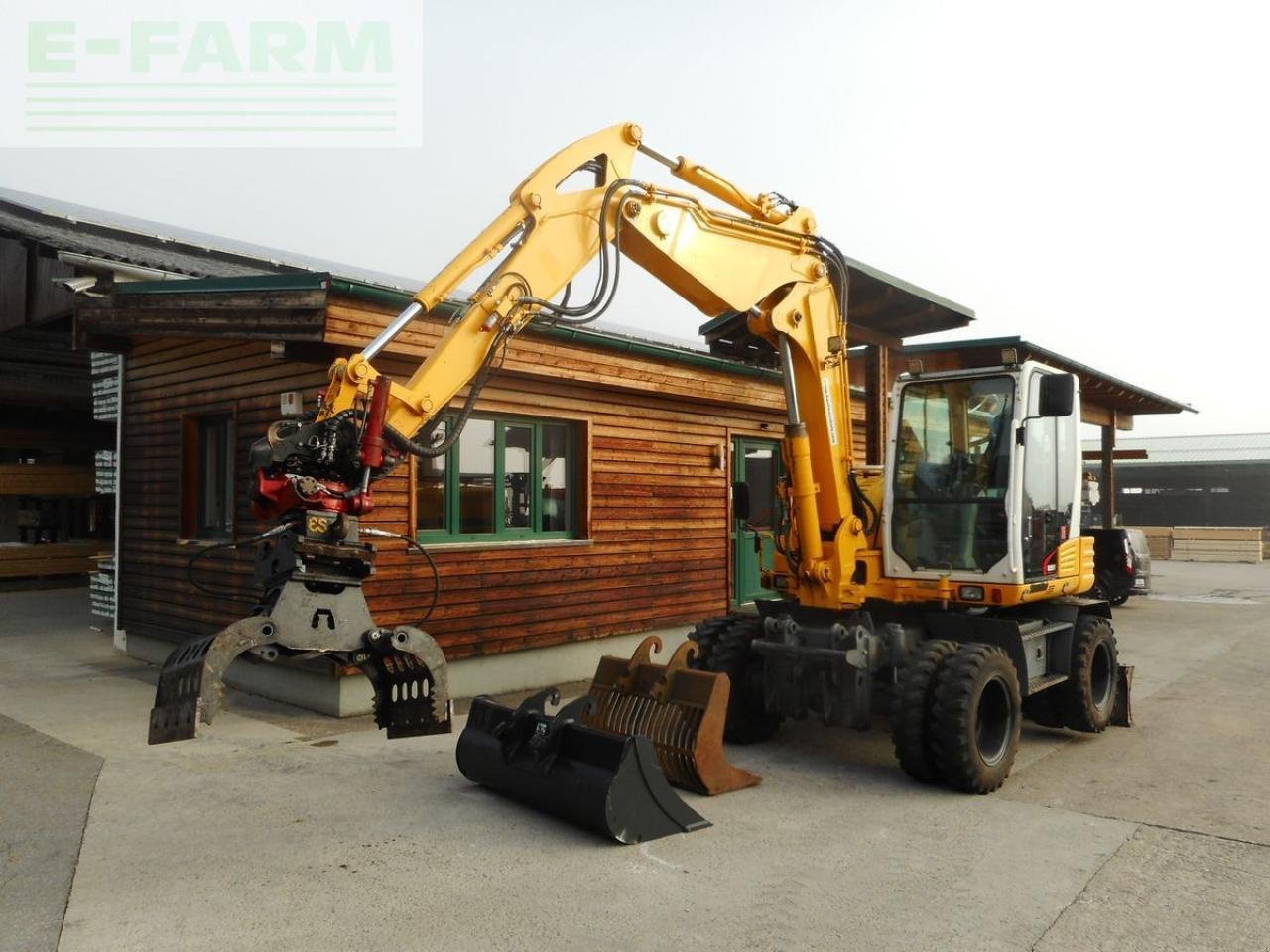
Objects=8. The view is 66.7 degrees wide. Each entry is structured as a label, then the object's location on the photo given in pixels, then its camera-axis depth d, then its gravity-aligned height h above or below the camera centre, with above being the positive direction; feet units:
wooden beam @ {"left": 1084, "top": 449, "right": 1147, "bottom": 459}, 62.62 +2.74
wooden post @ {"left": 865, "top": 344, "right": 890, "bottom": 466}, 30.35 +3.09
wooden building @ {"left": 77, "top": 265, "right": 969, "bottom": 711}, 24.77 +0.75
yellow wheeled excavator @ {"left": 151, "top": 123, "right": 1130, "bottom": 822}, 14.62 -0.13
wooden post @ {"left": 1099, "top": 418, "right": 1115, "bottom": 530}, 55.47 +0.85
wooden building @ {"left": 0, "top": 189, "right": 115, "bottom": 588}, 44.32 +1.89
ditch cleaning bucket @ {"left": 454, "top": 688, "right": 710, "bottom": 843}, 15.31 -4.67
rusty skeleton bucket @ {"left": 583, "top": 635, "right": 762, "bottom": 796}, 17.65 -4.17
